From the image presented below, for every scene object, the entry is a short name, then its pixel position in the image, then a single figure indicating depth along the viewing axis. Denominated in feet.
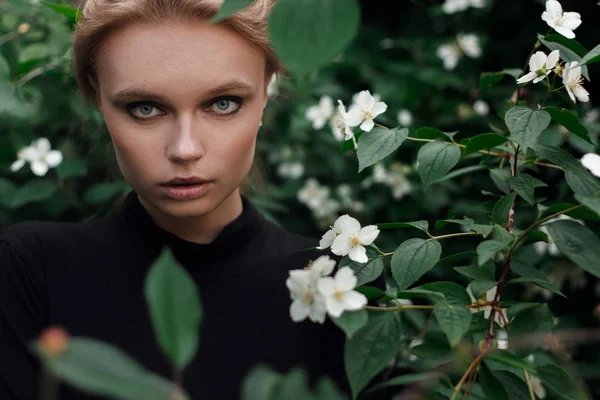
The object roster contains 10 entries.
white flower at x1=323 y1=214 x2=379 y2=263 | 3.42
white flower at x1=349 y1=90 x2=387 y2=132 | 3.87
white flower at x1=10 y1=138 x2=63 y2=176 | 5.92
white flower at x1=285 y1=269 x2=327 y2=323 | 2.96
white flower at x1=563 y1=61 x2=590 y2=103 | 3.52
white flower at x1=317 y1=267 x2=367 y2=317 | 2.79
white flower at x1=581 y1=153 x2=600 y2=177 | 2.73
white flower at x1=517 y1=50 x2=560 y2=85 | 3.51
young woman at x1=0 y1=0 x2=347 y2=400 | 3.69
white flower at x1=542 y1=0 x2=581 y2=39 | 3.70
